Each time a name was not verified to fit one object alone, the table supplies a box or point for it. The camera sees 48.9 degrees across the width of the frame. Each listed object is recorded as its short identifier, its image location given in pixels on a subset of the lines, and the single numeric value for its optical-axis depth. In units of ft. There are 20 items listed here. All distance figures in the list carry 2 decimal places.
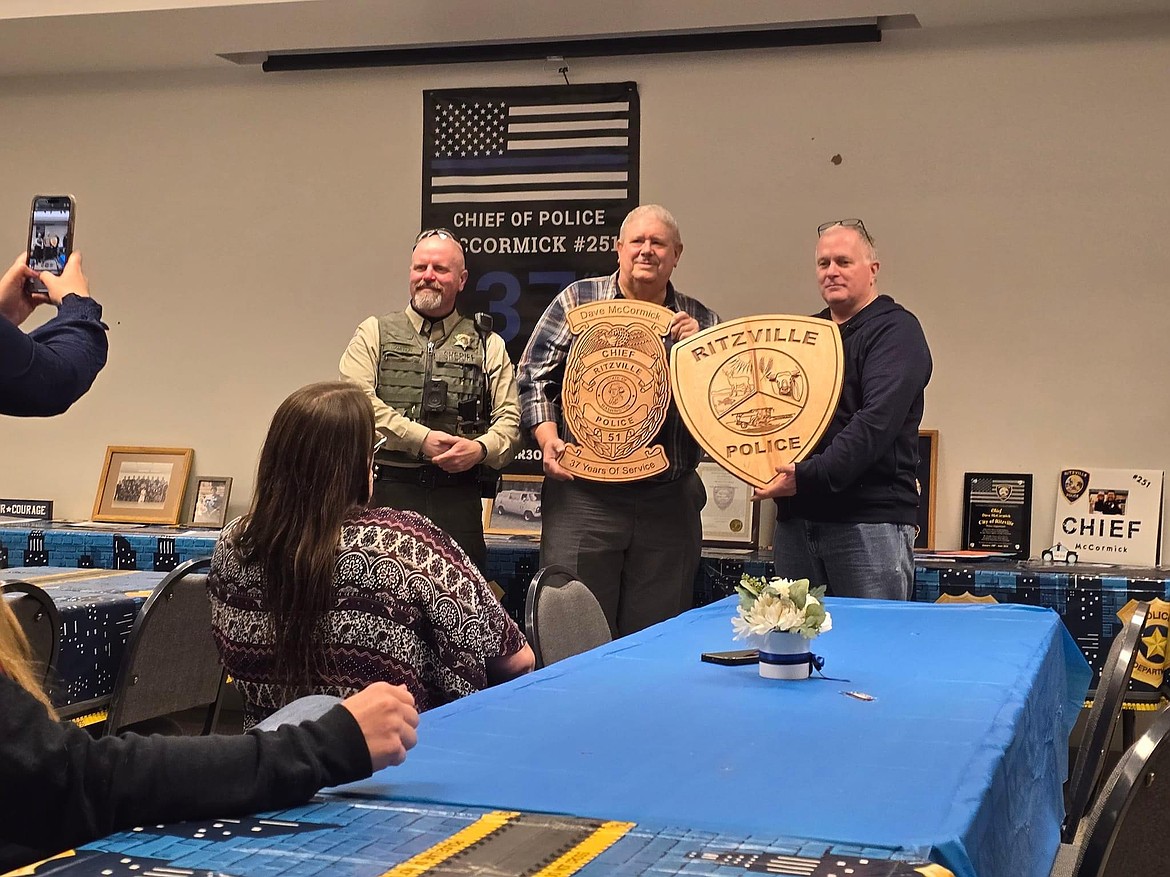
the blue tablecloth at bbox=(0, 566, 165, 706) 8.88
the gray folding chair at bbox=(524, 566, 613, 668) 8.30
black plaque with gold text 15.74
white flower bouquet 6.68
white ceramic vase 6.70
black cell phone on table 7.14
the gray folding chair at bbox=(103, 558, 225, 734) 8.42
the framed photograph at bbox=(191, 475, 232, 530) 18.38
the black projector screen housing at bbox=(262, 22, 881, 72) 16.47
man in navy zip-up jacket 11.55
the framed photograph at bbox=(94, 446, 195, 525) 18.49
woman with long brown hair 6.77
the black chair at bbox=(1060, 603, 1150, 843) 7.81
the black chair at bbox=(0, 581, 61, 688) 7.82
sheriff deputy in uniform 13.41
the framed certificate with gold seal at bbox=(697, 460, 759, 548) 15.97
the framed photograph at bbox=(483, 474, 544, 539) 16.93
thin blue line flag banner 17.39
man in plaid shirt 12.94
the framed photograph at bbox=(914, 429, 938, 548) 15.97
